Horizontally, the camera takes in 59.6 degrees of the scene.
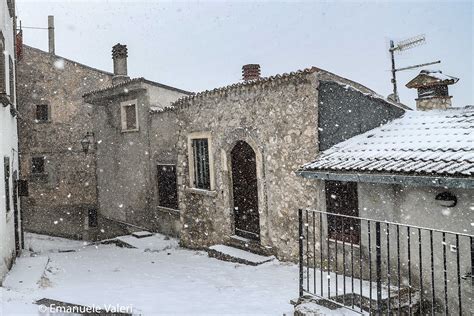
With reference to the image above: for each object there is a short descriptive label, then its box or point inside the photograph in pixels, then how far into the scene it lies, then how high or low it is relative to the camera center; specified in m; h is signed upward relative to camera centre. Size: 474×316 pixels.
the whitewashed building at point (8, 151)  7.59 +0.19
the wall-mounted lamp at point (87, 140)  15.02 +0.64
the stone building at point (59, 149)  17.23 +0.39
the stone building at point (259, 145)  8.05 +0.12
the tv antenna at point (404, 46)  15.63 +3.90
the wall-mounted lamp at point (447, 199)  5.75 -0.76
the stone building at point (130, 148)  13.49 +0.25
